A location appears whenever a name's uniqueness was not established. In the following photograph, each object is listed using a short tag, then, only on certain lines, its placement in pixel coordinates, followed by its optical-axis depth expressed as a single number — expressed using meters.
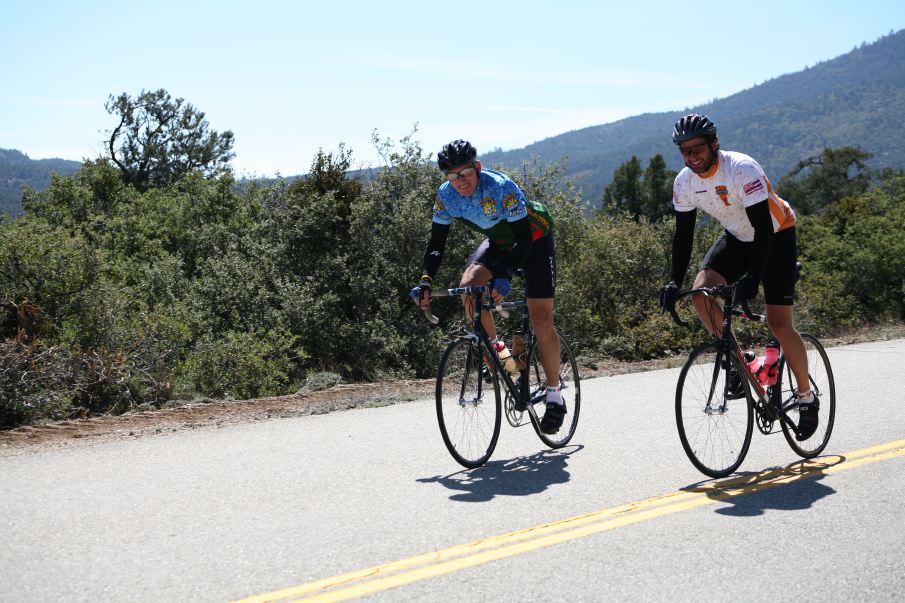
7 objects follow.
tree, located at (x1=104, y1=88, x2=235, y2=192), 64.94
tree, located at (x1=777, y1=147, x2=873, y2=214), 85.75
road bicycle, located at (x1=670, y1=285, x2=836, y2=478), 5.16
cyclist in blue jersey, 5.47
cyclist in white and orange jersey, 5.06
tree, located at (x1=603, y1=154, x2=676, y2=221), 90.69
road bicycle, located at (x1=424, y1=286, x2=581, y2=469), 5.44
